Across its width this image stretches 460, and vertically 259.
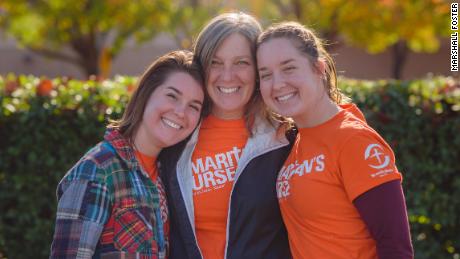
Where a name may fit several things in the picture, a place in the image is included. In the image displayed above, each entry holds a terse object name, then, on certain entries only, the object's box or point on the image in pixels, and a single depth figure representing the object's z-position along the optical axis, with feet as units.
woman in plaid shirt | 15.78
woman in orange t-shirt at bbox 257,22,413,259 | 14.56
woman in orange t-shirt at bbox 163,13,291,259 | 18.15
